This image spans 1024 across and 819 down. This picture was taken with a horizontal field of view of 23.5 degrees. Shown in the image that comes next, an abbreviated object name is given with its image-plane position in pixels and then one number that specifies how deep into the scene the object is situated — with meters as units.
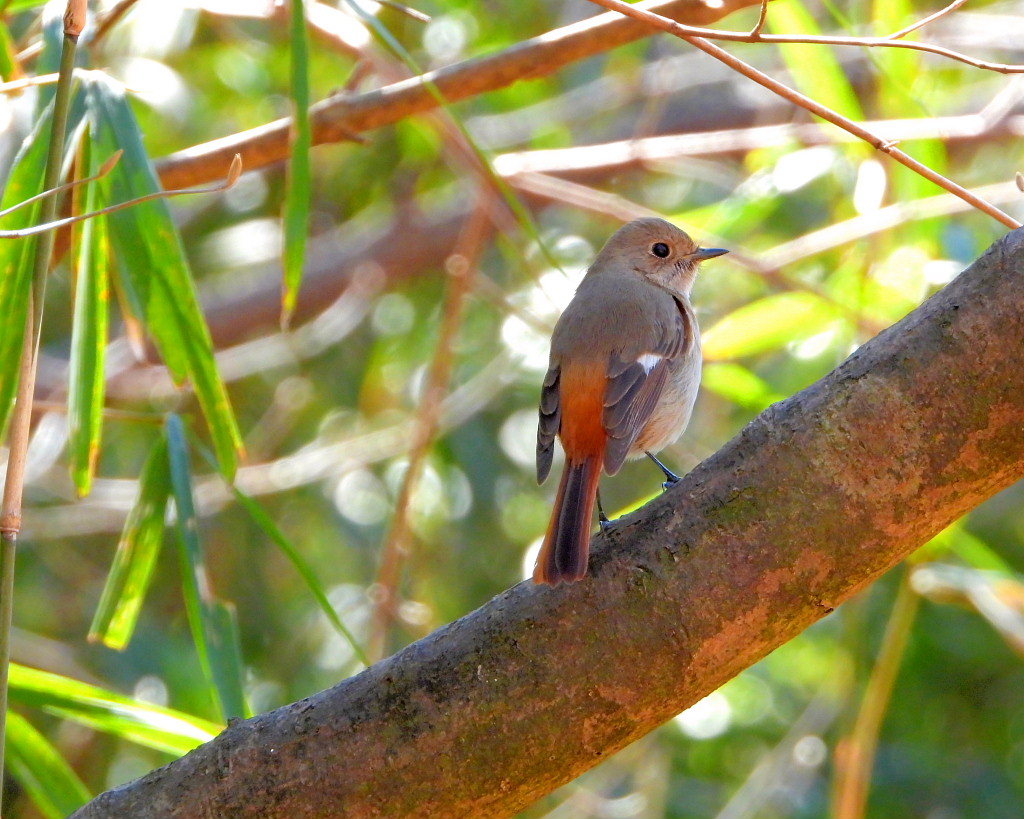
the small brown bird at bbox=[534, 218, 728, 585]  6.07
